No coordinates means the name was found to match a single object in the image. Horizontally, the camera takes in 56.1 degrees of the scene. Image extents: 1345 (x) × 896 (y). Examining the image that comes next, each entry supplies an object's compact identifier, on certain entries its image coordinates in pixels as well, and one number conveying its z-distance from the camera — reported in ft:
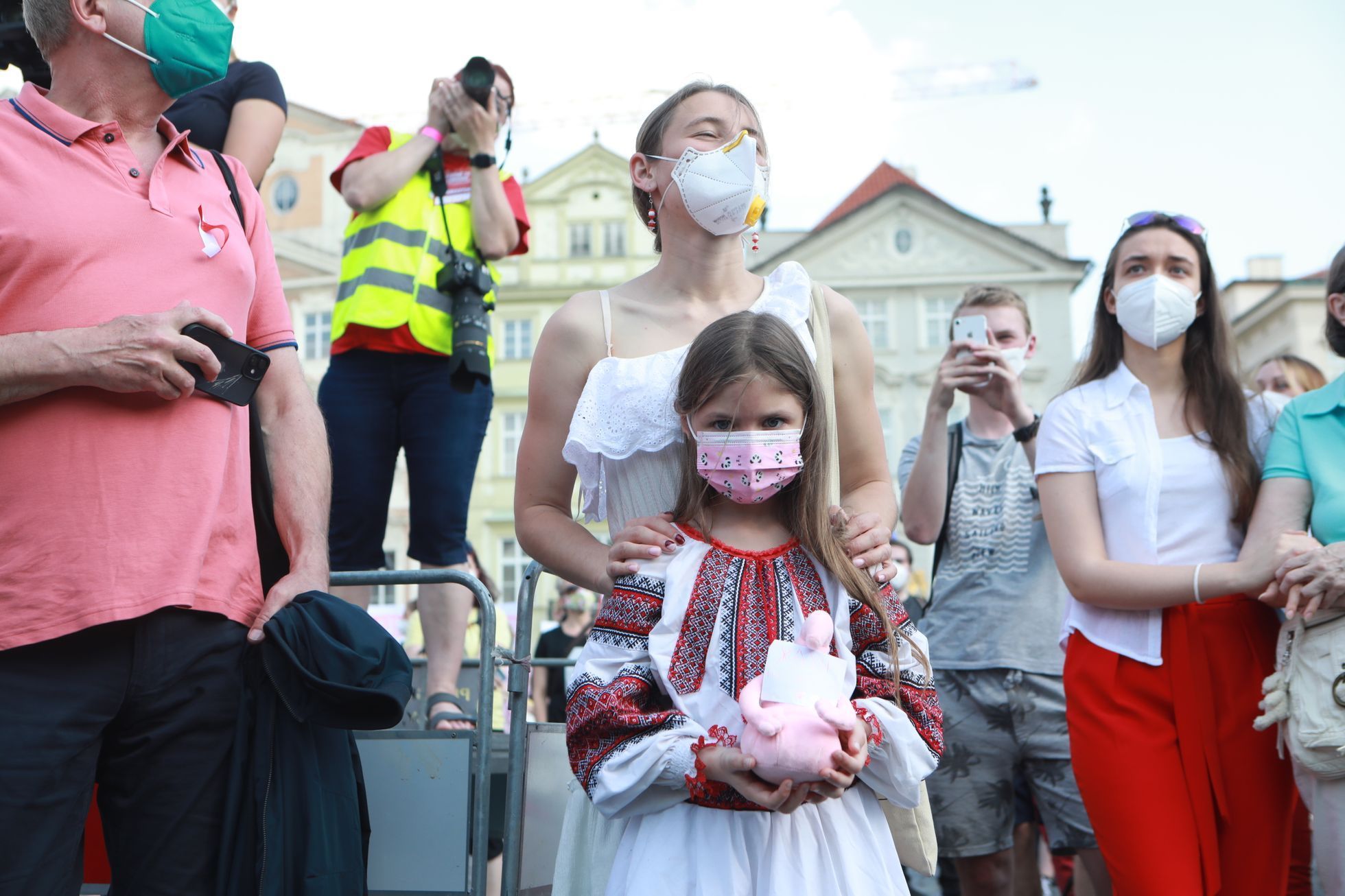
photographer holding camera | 15.44
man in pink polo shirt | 8.21
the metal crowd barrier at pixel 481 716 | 11.57
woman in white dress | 9.70
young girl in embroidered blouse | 8.23
